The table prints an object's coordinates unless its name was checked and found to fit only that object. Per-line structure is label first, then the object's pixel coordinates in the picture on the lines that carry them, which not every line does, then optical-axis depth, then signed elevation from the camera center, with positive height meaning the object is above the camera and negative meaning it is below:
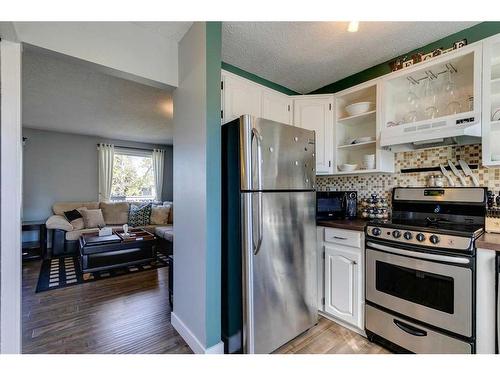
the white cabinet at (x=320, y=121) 2.49 +0.72
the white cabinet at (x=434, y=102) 1.64 +0.75
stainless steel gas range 1.39 -0.59
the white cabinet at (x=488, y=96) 1.59 +0.63
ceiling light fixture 1.38 +0.98
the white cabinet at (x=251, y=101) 1.96 +0.82
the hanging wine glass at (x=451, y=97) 1.92 +0.76
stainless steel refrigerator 1.55 -0.35
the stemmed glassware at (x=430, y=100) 2.05 +0.78
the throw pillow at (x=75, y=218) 4.27 -0.61
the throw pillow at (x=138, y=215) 4.90 -0.63
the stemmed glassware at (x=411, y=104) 2.14 +0.78
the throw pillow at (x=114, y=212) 4.82 -0.56
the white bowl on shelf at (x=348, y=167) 2.34 +0.20
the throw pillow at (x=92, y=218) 4.38 -0.63
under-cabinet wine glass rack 1.90 +0.98
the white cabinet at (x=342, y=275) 1.87 -0.76
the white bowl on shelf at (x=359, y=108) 2.29 +0.80
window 5.50 +0.26
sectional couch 3.97 -0.74
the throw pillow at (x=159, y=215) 5.07 -0.64
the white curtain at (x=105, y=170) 5.19 +0.37
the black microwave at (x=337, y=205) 2.39 -0.20
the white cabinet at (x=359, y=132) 2.18 +0.59
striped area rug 2.89 -1.22
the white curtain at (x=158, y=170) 5.95 +0.42
